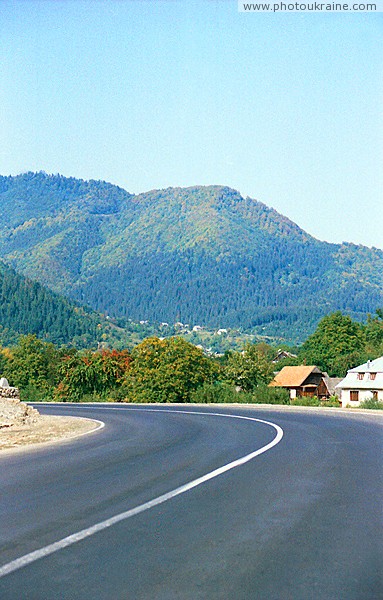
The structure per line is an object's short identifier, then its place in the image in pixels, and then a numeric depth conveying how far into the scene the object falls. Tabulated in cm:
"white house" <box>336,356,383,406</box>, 8006
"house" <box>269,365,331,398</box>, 10144
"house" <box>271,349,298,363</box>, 16632
